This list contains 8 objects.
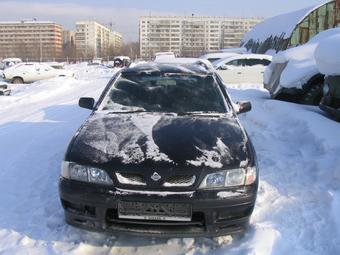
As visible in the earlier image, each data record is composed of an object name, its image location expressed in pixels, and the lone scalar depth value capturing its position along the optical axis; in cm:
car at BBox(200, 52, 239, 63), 2709
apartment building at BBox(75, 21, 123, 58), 11471
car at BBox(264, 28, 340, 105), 1105
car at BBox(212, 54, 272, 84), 2131
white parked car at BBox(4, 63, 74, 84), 2819
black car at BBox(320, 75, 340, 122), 854
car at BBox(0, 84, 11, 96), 1780
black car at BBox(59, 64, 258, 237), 371
